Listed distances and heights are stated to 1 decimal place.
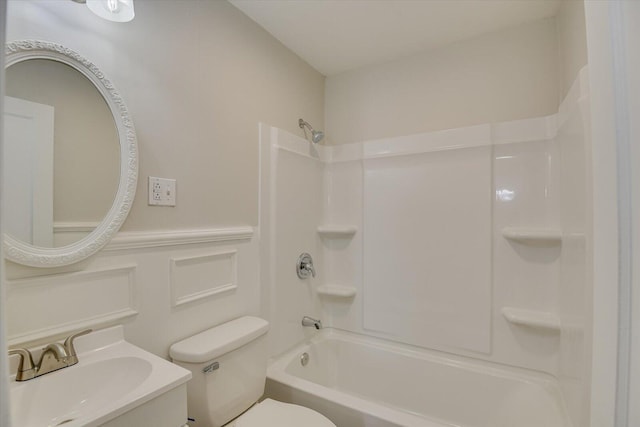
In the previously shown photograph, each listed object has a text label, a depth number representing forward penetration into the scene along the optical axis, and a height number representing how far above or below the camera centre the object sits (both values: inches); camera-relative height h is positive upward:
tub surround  63.5 -6.6
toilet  45.3 -28.2
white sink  30.2 -20.0
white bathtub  54.9 -39.2
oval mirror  33.7 +7.4
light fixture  37.6 +26.9
